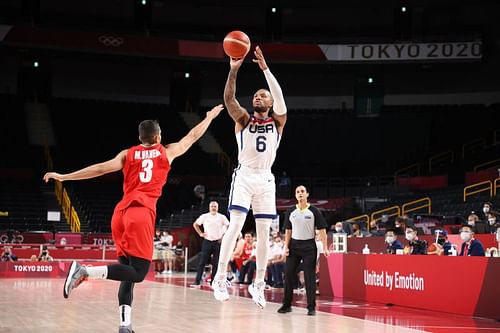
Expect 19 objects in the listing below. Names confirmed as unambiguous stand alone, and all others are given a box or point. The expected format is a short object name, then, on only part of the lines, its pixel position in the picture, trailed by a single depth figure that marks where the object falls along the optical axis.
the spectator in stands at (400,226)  18.72
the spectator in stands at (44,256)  22.45
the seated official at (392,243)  15.24
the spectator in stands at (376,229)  19.78
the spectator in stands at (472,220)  17.90
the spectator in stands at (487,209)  19.15
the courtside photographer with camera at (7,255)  22.28
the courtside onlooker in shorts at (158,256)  26.63
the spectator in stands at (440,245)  14.23
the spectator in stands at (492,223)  17.32
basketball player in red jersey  7.04
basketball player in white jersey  8.55
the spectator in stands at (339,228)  20.66
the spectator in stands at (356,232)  20.47
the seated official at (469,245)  13.10
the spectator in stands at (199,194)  34.58
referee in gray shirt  11.88
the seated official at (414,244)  14.50
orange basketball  7.87
